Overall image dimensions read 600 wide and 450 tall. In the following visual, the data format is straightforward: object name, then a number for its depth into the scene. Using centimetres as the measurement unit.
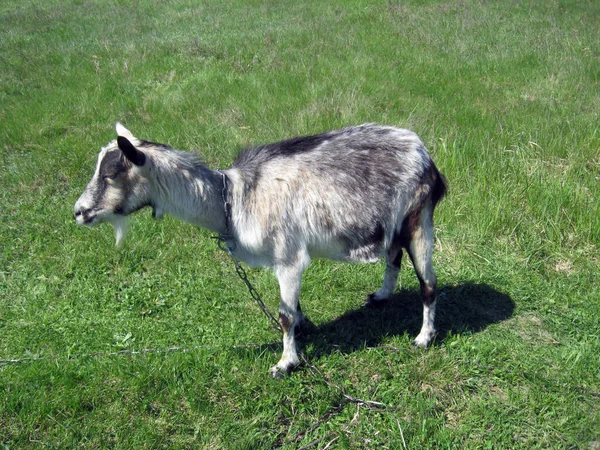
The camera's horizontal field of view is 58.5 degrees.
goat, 363
